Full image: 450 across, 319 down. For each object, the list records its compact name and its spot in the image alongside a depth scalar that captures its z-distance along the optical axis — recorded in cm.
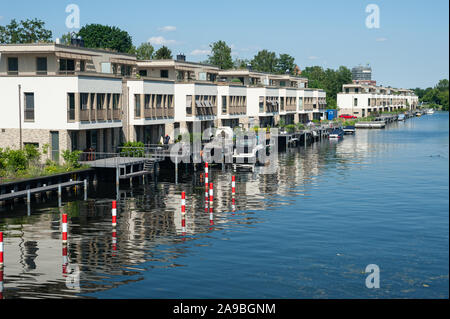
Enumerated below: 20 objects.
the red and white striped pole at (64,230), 3396
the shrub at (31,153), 5637
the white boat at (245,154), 7656
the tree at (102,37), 16962
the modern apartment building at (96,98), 6009
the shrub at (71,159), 5811
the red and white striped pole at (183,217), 4112
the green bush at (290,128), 12068
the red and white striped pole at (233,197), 4975
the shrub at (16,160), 5350
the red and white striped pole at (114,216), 3922
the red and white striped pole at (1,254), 3007
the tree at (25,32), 13888
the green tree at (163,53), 14798
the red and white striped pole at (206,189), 4977
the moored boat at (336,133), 13800
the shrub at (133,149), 6850
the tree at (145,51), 17512
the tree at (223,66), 19822
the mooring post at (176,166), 6628
